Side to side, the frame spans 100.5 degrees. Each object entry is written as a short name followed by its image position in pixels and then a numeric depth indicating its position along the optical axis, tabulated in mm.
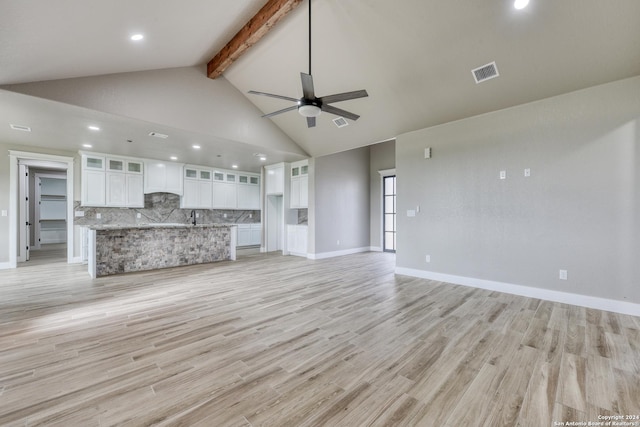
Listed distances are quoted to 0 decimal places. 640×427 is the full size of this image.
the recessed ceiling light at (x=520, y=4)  2637
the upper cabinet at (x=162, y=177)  7238
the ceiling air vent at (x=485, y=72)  3414
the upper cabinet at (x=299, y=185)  7285
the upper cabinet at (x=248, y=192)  9117
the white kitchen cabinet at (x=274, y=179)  7922
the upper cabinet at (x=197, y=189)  7938
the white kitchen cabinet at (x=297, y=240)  7305
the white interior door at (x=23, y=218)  6102
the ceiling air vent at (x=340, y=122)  5234
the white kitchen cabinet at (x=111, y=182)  6438
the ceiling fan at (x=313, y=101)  2930
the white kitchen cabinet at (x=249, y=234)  9008
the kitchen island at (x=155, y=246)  4954
